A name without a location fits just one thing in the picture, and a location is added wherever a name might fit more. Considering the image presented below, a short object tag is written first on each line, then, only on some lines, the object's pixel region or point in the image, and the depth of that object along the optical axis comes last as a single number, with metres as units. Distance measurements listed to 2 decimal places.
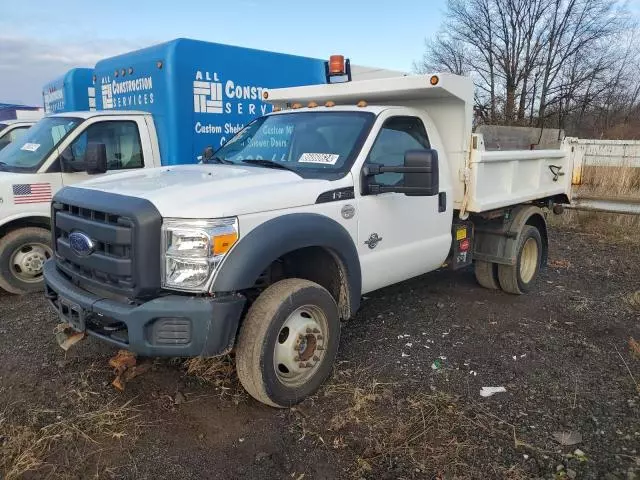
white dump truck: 3.04
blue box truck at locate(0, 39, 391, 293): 5.78
